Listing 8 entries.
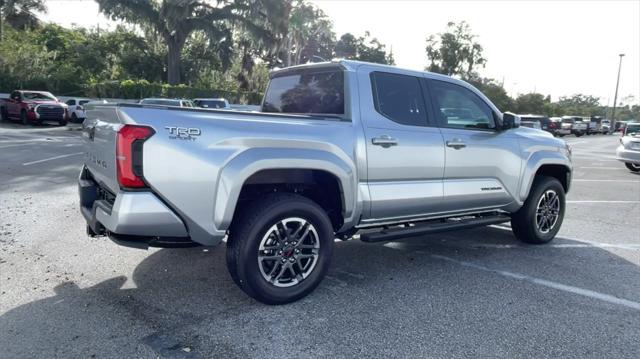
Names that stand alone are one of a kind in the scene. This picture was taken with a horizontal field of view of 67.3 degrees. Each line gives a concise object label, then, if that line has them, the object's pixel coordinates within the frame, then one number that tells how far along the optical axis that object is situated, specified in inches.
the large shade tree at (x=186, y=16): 1204.5
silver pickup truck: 127.0
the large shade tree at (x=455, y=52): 2329.0
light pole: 2210.9
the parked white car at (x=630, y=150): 566.9
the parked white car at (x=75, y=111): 1071.5
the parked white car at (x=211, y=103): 804.6
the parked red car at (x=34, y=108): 920.9
